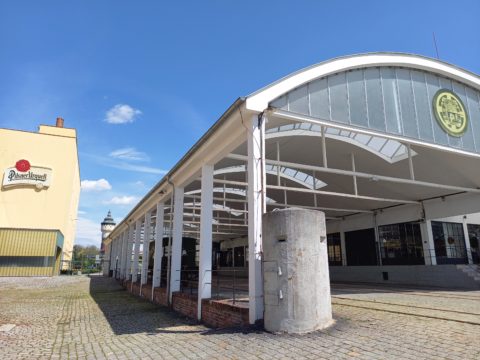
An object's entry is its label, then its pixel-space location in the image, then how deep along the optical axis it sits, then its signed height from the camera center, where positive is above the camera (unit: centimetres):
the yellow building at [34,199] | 3005 +608
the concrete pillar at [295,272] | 603 -22
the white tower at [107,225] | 7750 +833
